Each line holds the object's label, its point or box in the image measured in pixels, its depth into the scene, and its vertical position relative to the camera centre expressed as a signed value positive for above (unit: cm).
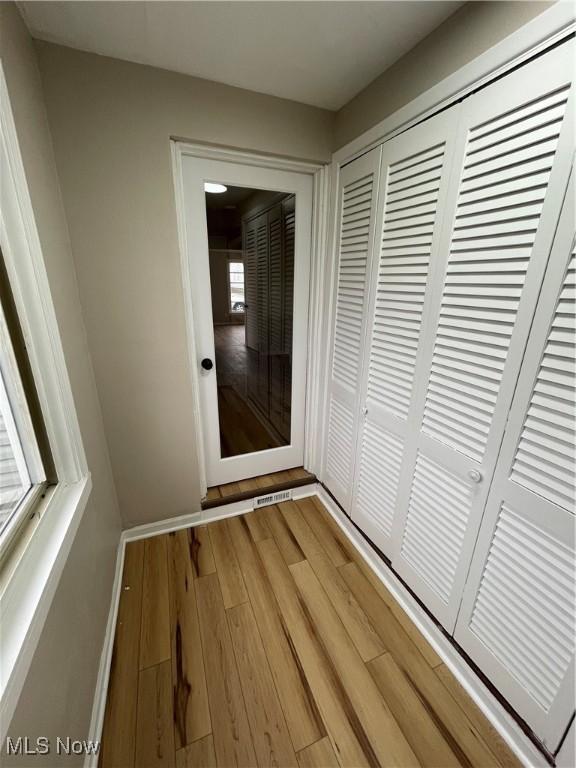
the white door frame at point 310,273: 145 +9
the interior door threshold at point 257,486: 194 -127
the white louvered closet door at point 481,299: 82 -2
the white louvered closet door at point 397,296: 111 -2
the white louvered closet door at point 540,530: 81 -69
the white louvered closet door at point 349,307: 143 -9
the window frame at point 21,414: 90 -39
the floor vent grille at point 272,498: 200 -135
